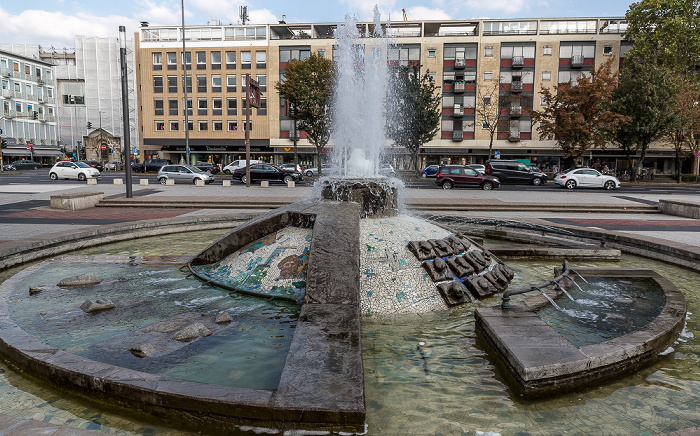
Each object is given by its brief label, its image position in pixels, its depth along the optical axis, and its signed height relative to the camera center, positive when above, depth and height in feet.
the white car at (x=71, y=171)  115.65 -1.98
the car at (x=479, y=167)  135.67 +0.31
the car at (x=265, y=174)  106.01 -1.99
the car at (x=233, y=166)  141.28 -0.25
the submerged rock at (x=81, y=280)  19.69 -5.18
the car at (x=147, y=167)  159.74 -0.96
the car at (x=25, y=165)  179.93 -0.83
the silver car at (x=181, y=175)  102.83 -2.39
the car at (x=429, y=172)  146.72 -1.50
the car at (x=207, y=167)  154.28 -0.71
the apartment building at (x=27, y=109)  198.90 +25.17
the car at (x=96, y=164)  175.74 -0.13
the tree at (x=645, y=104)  126.72 +18.88
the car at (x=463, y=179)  97.76 -2.43
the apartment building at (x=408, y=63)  172.14 +36.98
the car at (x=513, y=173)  117.29 -1.14
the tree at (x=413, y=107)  134.01 +18.47
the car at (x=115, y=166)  187.63 -0.88
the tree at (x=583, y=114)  126.72 +15.89
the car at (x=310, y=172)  145.32 -1.94
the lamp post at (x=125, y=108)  53.88 +6.73
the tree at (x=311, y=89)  126.62 +21.86
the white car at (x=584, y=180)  107.86 -2.61
